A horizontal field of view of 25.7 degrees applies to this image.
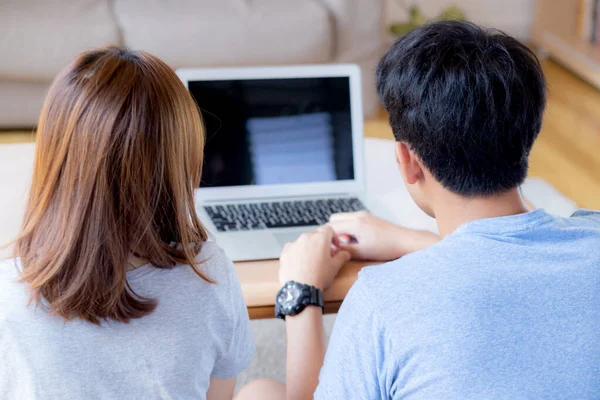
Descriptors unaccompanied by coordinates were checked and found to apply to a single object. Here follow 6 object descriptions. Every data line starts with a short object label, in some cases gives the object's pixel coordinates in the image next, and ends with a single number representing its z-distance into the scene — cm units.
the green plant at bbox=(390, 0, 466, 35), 462
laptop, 226
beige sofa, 366
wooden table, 200
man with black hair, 157
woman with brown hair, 170
